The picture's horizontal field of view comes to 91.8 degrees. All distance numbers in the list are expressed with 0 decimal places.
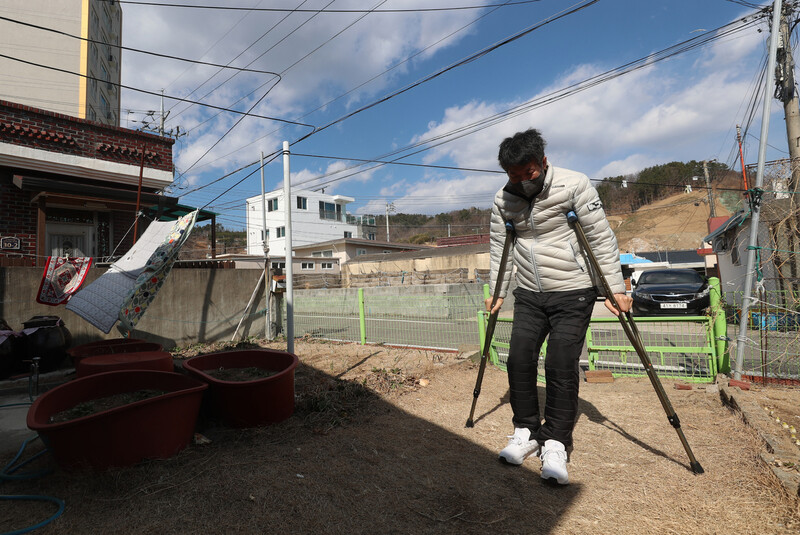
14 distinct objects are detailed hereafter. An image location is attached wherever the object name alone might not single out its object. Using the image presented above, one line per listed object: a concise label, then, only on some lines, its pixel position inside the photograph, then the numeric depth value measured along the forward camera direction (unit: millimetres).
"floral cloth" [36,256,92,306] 5648
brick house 7664
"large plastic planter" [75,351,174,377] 2980
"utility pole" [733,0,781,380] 3514
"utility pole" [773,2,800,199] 8469
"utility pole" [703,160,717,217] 23028
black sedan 8797
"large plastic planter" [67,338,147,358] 3771
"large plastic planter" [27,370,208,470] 1926
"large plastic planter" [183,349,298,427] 2631
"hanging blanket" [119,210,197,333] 4469
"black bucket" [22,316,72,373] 4883
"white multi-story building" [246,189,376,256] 35000
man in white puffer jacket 2123
